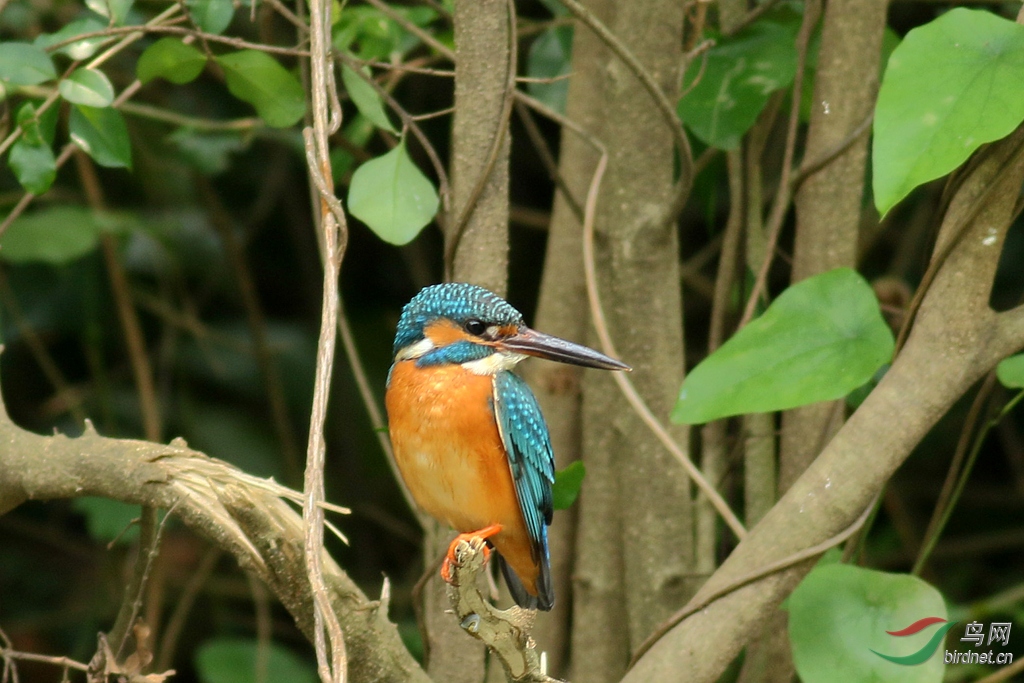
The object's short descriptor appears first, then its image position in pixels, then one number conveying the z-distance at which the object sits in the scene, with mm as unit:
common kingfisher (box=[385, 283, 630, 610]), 4603
